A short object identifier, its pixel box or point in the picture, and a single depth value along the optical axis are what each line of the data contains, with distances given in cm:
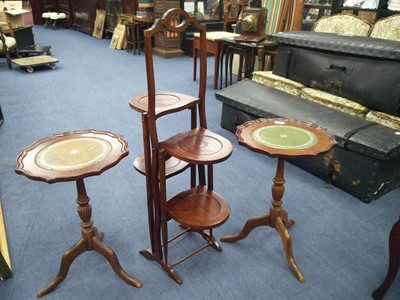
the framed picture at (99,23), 781
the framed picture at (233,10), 593
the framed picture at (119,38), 673
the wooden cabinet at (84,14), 812
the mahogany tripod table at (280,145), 145
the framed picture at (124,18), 648
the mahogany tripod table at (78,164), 122
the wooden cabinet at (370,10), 307
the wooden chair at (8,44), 495
